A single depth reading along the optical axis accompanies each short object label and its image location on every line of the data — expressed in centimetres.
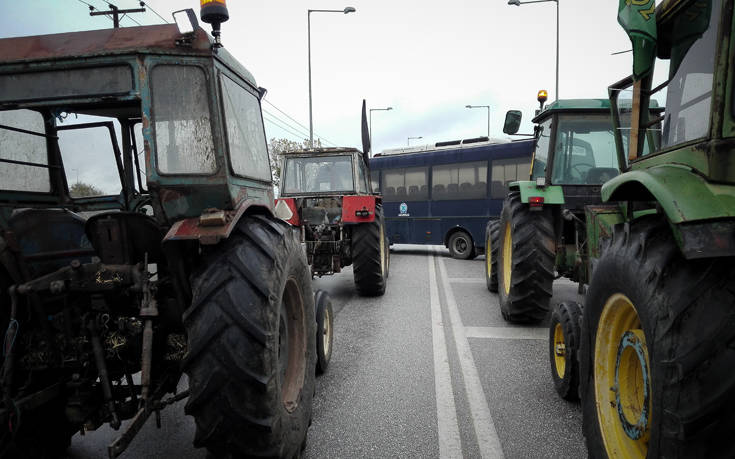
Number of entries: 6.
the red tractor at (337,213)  708
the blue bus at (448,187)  1252
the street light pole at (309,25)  1662
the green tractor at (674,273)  151
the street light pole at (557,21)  1468
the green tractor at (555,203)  499
